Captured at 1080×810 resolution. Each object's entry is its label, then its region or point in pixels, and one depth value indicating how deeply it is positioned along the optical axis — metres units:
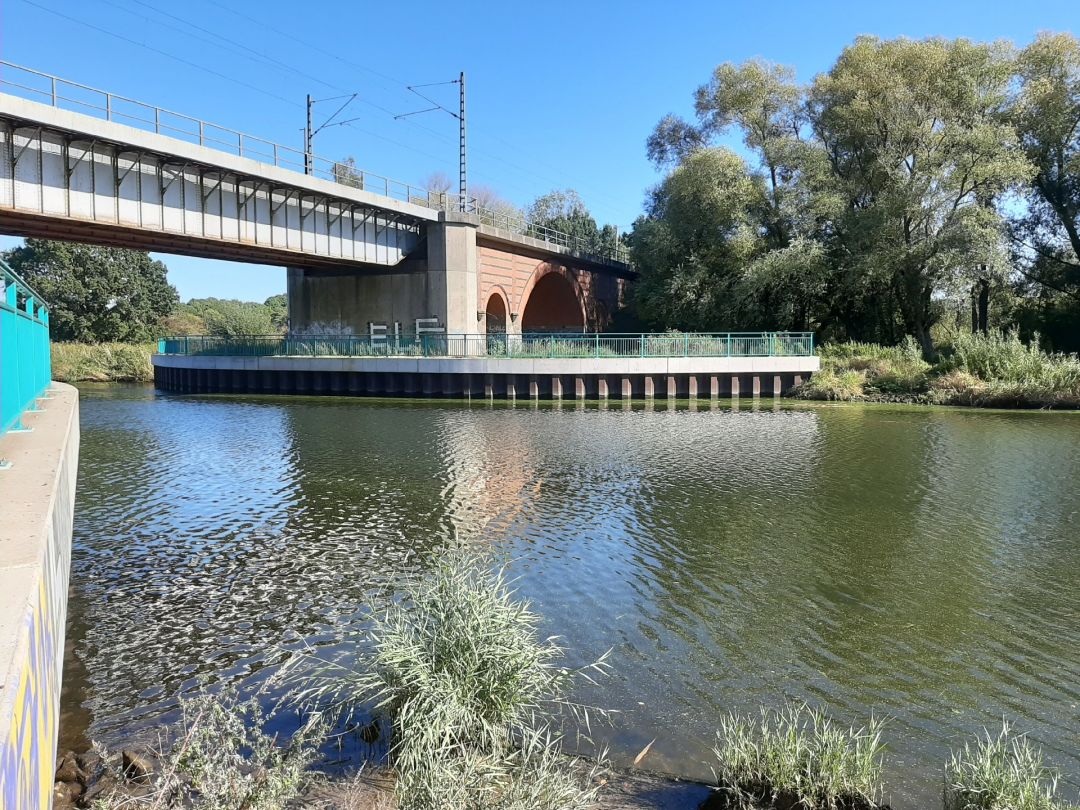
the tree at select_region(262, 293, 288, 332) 78.85
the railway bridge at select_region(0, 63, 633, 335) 22.47
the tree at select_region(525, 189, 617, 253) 92.56
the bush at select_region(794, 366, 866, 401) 31.23
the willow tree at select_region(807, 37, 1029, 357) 32.62
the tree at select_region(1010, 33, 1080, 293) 34.97
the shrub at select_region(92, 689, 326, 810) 3.72
